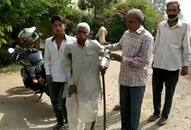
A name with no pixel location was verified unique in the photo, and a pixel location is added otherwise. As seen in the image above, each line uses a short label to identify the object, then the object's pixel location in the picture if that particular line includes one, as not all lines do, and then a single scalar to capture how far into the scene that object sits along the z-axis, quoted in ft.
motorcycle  10.82
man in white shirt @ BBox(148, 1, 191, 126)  9.30
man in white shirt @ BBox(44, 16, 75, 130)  9.32
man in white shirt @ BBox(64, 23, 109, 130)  8.05
